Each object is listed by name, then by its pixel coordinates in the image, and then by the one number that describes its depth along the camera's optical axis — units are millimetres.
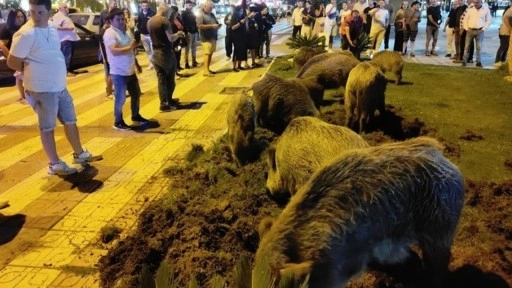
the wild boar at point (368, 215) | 2531
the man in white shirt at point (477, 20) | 13391
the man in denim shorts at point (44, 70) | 5273
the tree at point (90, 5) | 26767
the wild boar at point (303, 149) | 4156
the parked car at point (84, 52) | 15531
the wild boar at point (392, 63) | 10898
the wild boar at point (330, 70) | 9352
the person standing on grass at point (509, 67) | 11464
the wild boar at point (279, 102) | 6977
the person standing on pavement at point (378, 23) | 15625
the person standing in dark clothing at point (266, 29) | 15924
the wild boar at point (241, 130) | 5926
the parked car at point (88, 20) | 17823
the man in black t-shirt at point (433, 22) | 15859
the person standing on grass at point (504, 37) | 13278
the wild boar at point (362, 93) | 6938
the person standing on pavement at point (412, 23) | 16375
